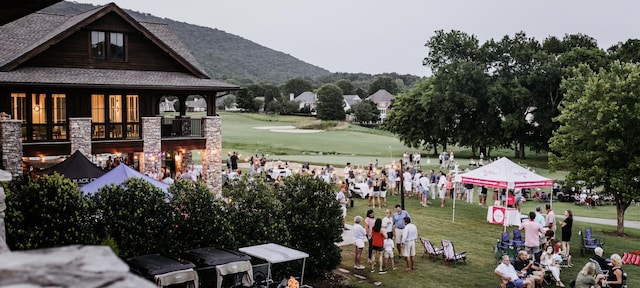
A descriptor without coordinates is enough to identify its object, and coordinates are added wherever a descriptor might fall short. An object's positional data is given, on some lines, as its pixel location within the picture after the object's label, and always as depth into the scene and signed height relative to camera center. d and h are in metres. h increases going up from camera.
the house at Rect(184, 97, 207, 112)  149.25 +1.96
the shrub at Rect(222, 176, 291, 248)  14.45 -2.65
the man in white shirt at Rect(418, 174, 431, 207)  28.81 -3.70
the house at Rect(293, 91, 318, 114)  171.27 +5.17
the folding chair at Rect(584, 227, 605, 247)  19.95 -4.23
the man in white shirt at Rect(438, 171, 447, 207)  28.84 -3.63
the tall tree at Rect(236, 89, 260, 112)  137.38 +3.03
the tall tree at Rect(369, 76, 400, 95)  187.00 +10.42
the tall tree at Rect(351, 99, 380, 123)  113.87 +0.94
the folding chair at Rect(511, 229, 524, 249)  18.70 -4.14
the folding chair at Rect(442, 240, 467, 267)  17.73 -4.35
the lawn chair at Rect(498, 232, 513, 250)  18.45 -4.10
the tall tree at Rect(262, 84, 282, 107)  162.91 +6.60
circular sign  23.21 -4.04
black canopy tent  19.89 -2.15
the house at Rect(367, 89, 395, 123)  167.15 +5.49
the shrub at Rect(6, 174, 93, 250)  11.17 -2.16
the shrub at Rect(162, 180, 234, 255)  13.45 -2.63
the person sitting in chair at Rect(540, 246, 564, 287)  15.73 -4.11
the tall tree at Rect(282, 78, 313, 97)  190.60 +9.63
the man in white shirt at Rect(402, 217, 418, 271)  16.91 -3.81
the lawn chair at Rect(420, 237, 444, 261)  18.39 -4.38
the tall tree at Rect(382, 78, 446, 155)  63.53 -0.18
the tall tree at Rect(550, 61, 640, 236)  22.39 -0.67
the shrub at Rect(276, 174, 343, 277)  15.85 -2.97
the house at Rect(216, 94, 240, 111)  161.07 +2.57
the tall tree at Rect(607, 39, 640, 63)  59.50 +7.47
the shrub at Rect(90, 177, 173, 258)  12.63 -2.42
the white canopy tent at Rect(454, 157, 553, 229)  23.02 -2.45
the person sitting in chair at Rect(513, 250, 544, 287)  14.69 -4.05
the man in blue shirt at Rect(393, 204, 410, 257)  18.17 -3.52
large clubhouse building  23.41 +0.89
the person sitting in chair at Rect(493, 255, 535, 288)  13.76 -3.85
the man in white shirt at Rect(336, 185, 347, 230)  23.35 -3.48
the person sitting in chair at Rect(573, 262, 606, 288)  13.55 -3.82
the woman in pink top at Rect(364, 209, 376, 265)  17.64 -3.60
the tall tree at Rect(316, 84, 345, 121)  118.00 +2.33
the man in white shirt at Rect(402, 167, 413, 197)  31.16 -3.70
